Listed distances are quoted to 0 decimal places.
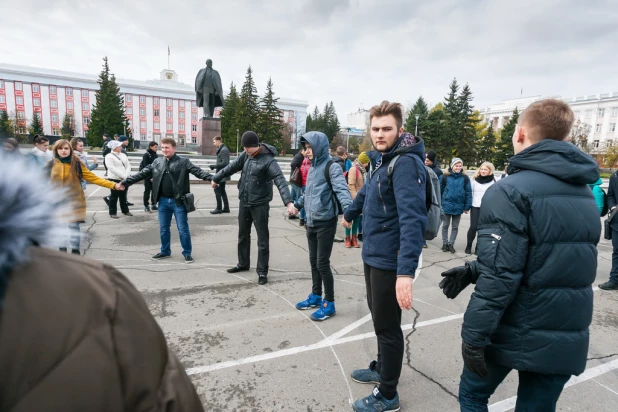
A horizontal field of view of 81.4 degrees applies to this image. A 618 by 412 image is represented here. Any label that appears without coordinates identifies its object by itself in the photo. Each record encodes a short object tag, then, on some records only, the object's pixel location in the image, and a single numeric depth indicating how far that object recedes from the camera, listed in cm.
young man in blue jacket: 241
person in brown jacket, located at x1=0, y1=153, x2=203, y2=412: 67
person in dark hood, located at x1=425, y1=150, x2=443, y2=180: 768
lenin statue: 2145
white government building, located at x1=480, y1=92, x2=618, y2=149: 7994
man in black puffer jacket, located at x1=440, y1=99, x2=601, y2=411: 177
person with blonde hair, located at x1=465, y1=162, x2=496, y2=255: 745
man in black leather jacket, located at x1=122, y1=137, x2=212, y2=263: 600
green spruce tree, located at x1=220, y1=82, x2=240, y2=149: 6081
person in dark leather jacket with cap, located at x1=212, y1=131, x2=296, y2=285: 524
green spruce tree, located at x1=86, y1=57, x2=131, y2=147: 5541
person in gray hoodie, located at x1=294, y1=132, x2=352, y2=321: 418
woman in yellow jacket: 554
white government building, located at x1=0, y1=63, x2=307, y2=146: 7950
